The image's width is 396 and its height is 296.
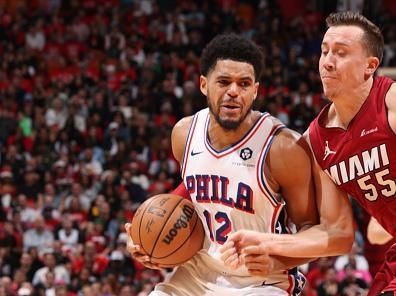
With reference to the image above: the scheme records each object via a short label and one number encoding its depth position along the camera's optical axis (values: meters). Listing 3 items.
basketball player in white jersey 8.40
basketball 8.48
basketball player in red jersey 7.92
